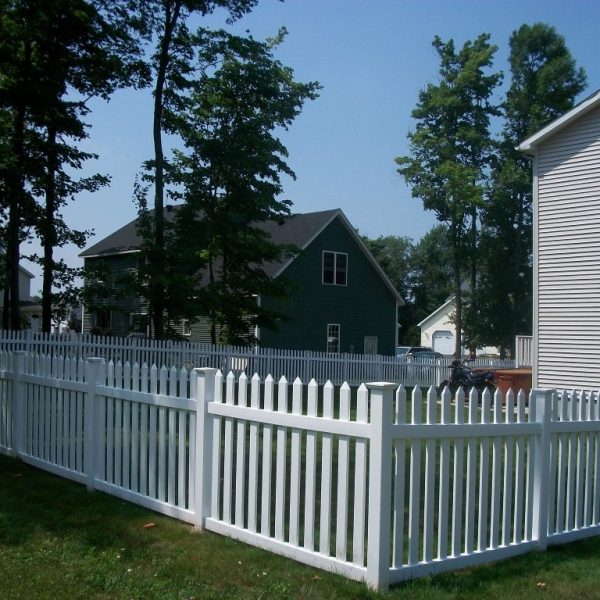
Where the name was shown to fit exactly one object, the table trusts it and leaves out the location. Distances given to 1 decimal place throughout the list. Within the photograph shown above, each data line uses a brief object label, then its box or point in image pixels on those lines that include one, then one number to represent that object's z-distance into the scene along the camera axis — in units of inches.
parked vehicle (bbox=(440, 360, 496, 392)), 859.4
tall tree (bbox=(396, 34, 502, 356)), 1701.5
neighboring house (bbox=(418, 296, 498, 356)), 2390.5
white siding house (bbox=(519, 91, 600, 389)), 590.6
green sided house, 1302.9
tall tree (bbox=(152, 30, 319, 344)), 925.8
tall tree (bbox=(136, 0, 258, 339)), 924.0
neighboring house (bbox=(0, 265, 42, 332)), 1587.1
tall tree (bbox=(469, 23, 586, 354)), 1713.8
